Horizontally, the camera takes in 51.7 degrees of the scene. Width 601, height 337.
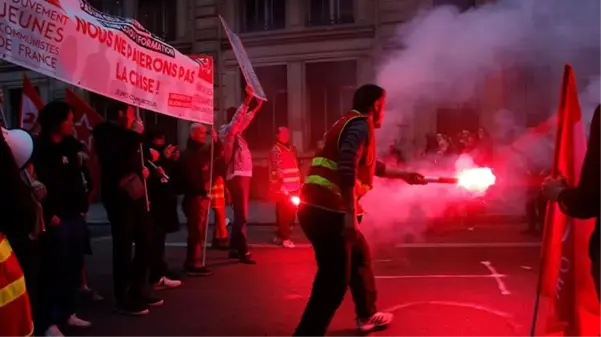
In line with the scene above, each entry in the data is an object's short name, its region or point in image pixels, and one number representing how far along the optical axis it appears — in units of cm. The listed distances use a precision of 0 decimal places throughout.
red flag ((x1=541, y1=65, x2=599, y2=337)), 340
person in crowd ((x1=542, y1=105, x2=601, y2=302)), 272
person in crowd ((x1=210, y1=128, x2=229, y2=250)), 784
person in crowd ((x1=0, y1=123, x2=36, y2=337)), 240
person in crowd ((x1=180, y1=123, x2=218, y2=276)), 700
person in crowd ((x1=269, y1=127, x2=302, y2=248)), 899
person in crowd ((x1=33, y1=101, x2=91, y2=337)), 472
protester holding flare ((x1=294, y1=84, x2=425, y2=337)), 411
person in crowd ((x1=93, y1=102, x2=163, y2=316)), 532
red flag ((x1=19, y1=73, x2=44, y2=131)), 764
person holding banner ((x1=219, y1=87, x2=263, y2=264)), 789
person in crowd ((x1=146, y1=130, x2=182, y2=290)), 643
